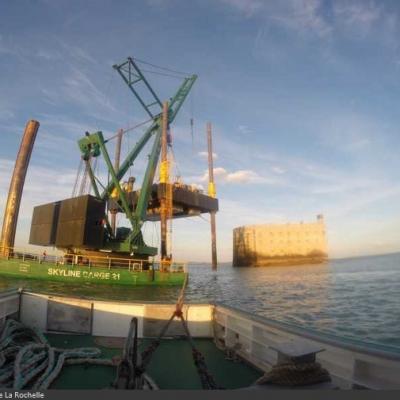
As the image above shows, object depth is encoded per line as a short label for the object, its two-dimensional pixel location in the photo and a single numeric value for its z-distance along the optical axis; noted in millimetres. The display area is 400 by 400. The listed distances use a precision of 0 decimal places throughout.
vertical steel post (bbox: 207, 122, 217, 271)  58384
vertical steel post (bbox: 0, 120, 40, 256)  28031
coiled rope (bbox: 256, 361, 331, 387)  3463
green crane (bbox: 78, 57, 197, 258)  33844
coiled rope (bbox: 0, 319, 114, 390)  4977
